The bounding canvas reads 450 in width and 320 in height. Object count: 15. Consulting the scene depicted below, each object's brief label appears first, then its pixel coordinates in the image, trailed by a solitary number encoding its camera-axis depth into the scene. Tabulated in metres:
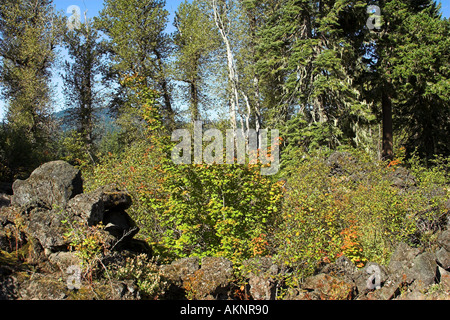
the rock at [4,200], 10.81
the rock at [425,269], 6.65
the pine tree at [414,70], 16.91
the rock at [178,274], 6.17
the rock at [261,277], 6.17
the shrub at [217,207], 7.48
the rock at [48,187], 6.41
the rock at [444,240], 7.05
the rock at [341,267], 6.86
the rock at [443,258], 6.89
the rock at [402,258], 6.95
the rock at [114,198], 6.50
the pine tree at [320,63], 17.28
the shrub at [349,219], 6.89
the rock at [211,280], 6.04
